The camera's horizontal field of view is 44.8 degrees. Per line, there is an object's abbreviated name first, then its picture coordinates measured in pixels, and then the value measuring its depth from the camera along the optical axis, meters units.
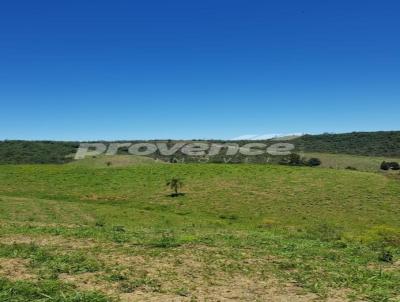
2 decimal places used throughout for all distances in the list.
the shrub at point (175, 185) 53.28
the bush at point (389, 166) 81.06
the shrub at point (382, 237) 19.50
